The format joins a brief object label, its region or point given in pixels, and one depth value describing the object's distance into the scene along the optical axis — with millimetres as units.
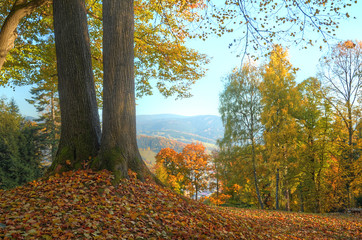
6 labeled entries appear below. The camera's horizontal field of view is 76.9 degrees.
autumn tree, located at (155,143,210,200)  25406
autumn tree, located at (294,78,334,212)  15109
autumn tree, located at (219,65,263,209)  15602
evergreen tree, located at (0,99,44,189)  15766
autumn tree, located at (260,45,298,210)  12859
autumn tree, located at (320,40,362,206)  14760
